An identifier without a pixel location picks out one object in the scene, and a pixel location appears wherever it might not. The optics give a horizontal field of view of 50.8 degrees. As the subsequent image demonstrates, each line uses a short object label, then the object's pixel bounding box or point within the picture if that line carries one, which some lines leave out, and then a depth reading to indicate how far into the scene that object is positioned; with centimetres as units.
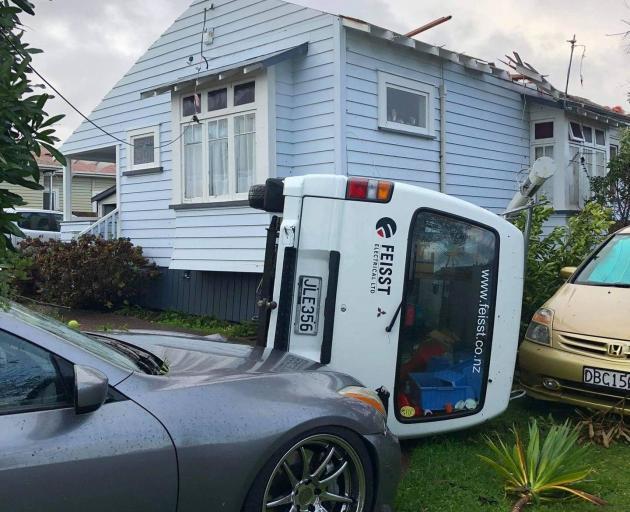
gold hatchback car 493
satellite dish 631
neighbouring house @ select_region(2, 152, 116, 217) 3067
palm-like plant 392
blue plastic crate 452
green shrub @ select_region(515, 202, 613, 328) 688
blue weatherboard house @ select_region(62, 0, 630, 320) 873
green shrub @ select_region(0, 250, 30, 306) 294
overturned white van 423
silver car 250
